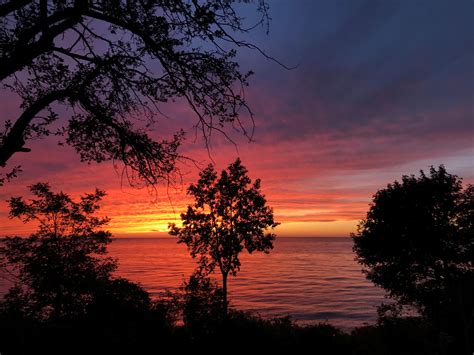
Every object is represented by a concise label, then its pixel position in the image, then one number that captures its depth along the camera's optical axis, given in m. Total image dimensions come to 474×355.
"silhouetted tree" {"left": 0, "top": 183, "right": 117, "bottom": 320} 15.30
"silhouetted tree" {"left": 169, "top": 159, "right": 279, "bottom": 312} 27.08
